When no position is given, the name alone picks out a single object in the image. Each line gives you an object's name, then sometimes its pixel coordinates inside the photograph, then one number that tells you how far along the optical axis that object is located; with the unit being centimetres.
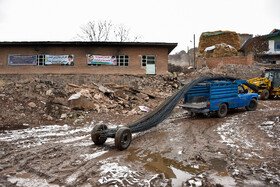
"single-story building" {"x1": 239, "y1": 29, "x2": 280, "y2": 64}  3397
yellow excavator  1673
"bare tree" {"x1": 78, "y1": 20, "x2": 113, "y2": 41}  4206
